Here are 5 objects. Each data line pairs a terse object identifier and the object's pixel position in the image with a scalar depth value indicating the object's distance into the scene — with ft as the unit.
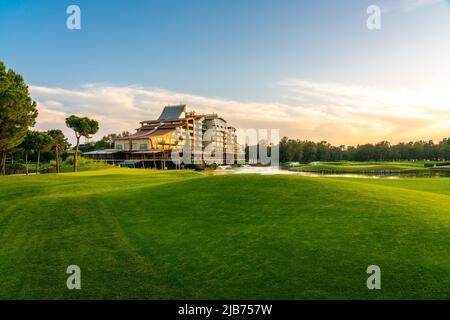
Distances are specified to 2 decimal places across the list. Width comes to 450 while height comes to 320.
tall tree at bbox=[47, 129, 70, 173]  207.88
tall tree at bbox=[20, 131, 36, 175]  177.06
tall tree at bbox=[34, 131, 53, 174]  178.81
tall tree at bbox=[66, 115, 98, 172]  185.57
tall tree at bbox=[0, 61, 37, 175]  117.80
